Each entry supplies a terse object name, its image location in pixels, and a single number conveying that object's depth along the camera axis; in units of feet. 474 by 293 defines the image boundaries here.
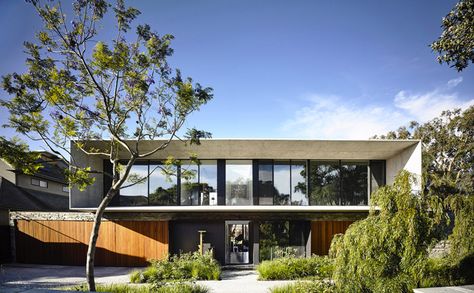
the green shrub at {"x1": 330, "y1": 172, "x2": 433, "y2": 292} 22.45
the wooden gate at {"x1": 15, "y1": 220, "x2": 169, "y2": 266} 46.14
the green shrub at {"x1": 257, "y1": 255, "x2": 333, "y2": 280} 35.73
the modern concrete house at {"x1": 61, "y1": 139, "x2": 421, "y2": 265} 44.93
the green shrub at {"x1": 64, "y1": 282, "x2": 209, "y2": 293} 26.78
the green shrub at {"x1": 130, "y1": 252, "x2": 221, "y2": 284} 33.99
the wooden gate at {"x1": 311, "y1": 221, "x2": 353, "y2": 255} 46.57
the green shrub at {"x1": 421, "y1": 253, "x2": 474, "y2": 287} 25.35
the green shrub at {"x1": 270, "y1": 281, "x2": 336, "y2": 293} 25.29
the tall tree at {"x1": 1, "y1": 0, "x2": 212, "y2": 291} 25.81
